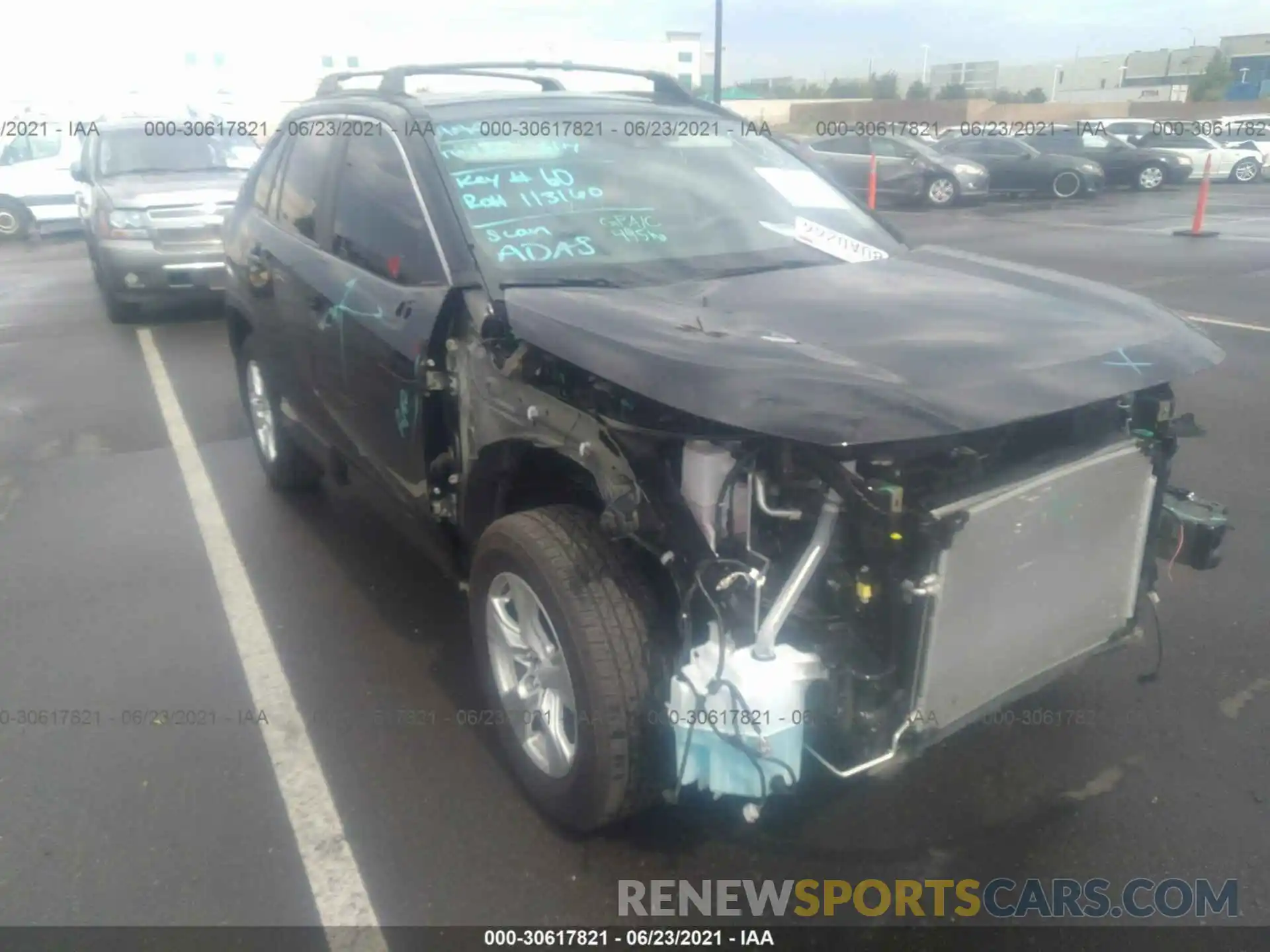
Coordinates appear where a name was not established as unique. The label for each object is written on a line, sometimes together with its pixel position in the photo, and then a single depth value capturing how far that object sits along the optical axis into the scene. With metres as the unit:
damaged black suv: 2.29
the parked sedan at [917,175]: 19.28
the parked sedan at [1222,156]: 24.62
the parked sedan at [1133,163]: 22.62
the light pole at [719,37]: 25.19
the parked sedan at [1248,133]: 25.55
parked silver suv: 9.55
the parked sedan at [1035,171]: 20.81
